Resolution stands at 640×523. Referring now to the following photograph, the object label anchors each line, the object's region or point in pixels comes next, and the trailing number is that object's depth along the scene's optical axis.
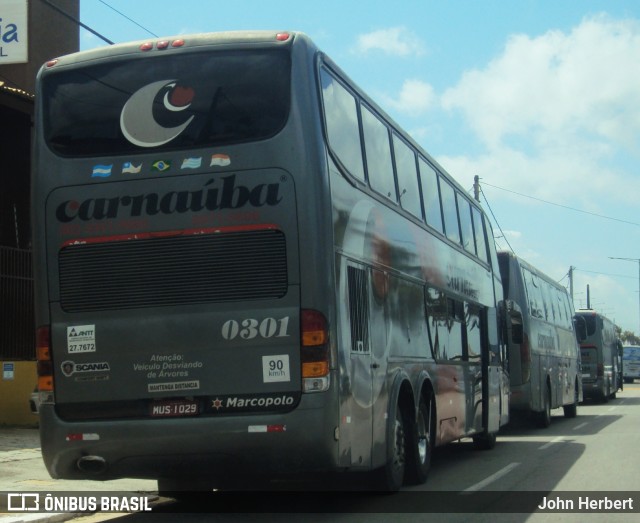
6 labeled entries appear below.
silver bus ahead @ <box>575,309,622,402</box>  34.69
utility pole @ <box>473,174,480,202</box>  42.12
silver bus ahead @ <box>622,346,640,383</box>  70.75
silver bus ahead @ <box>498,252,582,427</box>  20.39
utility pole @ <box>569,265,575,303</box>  85.41
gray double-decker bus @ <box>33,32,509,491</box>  8.50
